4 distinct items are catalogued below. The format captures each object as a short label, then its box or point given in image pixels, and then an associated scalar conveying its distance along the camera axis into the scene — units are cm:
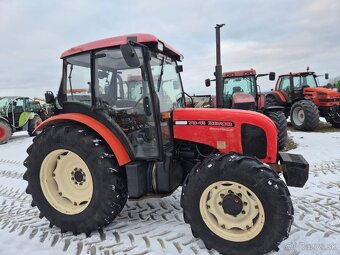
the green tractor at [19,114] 1323
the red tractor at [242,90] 844
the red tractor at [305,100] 1075
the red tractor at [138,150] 283
